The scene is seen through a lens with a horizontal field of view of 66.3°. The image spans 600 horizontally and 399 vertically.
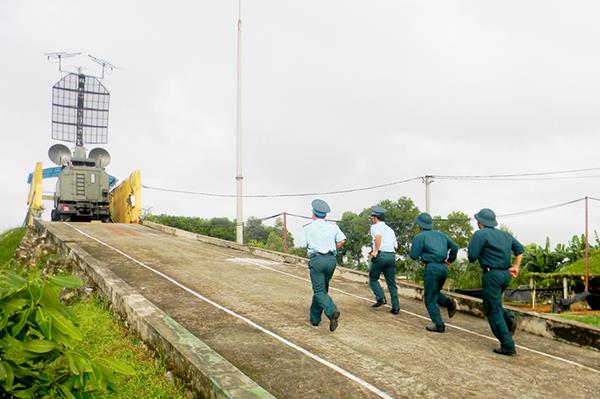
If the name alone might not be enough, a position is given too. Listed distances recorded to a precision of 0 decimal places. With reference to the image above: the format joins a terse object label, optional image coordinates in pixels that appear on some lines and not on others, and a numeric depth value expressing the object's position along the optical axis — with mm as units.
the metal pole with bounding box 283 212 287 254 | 17188
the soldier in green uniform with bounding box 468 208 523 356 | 5988
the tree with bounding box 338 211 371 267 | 64750
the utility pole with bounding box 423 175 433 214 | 24984
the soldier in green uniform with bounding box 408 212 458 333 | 7141
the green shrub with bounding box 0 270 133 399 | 1975
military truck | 24562
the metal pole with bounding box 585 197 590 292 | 16523
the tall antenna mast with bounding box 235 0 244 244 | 20672
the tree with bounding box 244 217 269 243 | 99306
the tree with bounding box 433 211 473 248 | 53500
